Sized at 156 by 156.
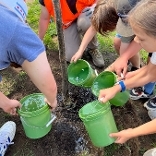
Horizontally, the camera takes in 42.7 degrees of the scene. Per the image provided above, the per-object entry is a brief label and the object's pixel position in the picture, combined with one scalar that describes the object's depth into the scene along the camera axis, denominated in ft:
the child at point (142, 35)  3.85
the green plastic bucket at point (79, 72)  5.19
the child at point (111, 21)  4.88
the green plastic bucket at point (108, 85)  4.86
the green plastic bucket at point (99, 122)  4.01
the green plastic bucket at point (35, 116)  4.37
